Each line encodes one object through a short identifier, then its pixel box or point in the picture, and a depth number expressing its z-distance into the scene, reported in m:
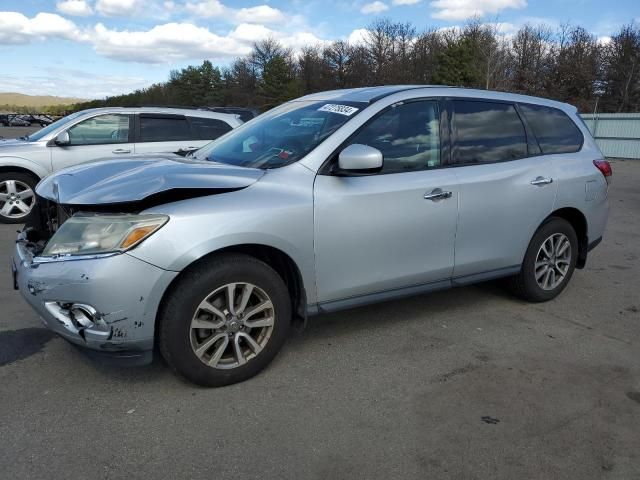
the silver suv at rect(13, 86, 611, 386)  2.84
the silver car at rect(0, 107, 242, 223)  7.94
